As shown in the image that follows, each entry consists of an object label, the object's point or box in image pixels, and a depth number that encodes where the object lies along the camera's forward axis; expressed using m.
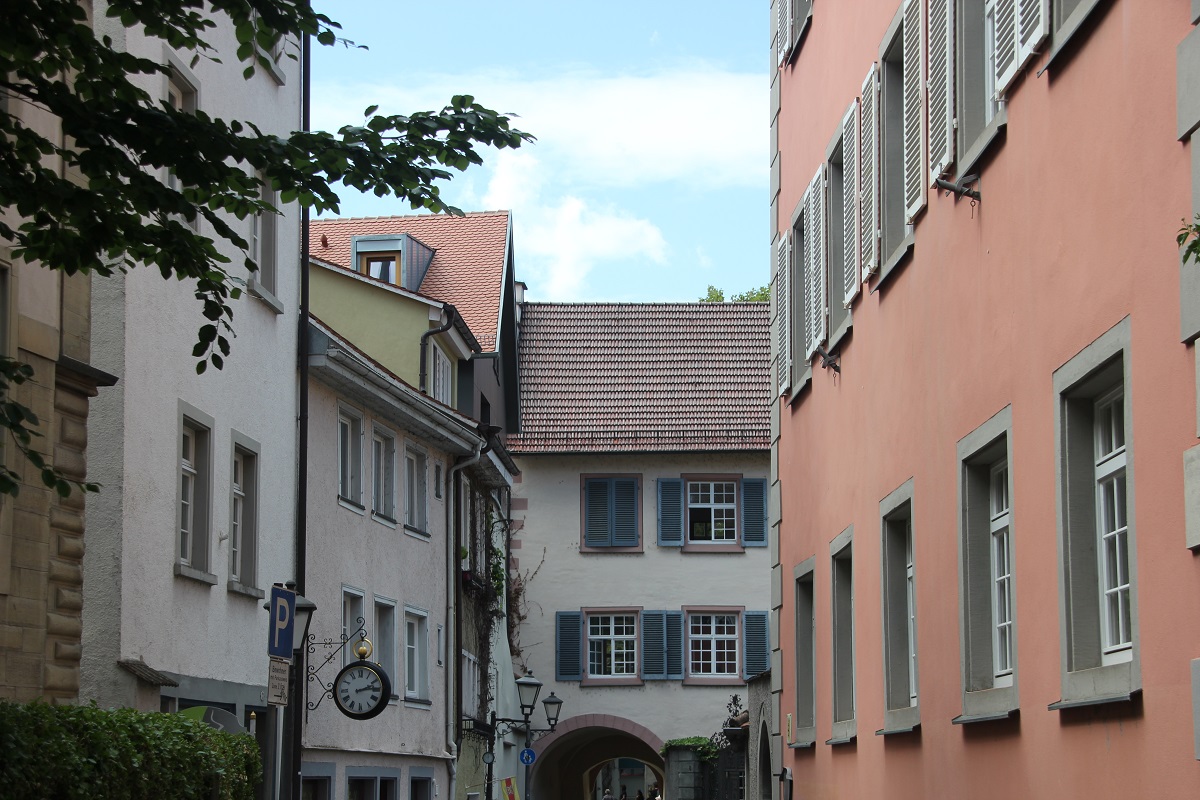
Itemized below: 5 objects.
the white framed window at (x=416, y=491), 25.28
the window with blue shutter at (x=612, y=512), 37.38
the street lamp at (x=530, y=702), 30.42
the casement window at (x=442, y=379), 29.61
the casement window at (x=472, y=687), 29.03
